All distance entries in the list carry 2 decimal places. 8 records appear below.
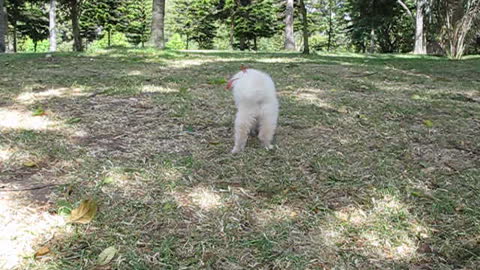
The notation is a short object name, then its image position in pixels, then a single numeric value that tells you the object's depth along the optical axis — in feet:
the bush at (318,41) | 118.11
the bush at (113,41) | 99.97
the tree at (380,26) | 74.08
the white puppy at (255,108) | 8.41
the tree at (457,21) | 31.45
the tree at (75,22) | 54.06
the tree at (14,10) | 71.18
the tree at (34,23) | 80.08
